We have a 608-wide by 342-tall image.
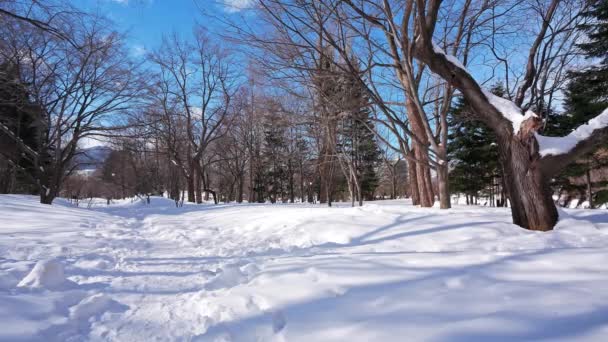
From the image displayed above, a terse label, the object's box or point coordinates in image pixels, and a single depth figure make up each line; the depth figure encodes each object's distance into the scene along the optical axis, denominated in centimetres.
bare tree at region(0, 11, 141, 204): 966
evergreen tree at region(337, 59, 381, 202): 714
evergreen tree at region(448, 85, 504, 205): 1977
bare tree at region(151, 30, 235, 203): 1831
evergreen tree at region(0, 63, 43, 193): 875
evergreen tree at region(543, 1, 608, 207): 1231
